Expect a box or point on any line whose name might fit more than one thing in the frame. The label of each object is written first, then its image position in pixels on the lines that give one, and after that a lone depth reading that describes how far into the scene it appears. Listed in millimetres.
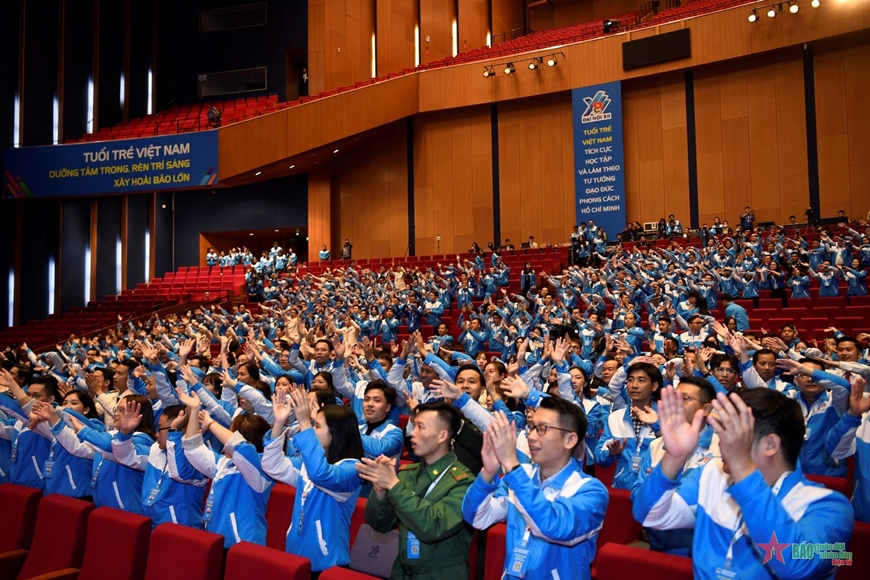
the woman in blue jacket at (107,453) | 3541
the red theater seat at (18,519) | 3527
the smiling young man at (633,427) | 3318
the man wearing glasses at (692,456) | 2580
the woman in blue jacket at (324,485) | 2584
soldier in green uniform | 2076
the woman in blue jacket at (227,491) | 2945
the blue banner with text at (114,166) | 16594
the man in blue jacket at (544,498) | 1940
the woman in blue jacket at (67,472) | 4094
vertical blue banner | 15445
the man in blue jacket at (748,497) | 1597
